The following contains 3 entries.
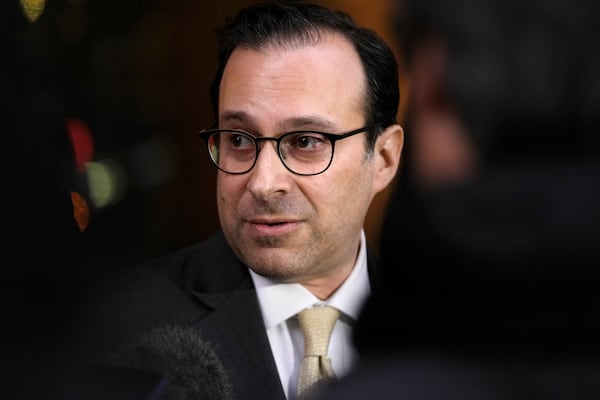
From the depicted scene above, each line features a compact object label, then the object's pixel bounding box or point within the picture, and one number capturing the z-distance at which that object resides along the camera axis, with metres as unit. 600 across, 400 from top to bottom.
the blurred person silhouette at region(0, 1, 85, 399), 2.05
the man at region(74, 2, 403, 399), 2.23
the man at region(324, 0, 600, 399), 1.93
